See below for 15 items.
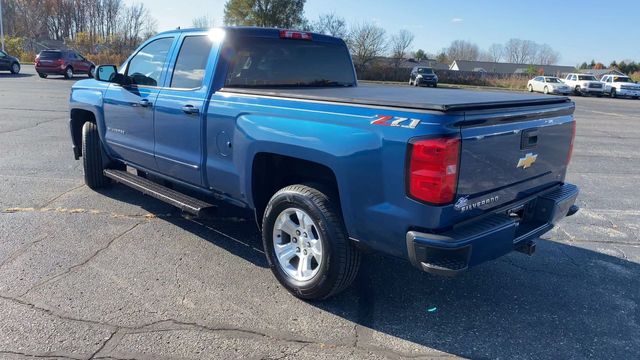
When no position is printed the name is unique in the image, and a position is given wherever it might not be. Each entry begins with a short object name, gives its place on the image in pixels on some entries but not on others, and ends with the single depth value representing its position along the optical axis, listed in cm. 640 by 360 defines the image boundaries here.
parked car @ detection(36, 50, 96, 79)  2677
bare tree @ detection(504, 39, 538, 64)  12156
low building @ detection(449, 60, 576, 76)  8862
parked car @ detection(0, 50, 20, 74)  2816
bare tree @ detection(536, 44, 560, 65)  12038
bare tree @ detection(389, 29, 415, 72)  5869
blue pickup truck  283
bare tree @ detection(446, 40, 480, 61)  12420
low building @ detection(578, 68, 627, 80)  6343
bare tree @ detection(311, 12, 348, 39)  6003
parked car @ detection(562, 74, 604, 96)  3944
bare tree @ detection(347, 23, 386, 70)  5819
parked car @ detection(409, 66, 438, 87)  4156
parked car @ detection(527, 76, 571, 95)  3822
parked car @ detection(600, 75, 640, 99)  3828
